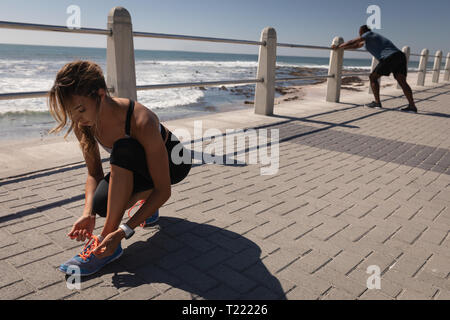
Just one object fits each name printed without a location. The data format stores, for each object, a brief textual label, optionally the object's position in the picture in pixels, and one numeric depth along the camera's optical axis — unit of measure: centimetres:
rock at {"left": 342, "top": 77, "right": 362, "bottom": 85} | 2224
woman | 169
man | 764
